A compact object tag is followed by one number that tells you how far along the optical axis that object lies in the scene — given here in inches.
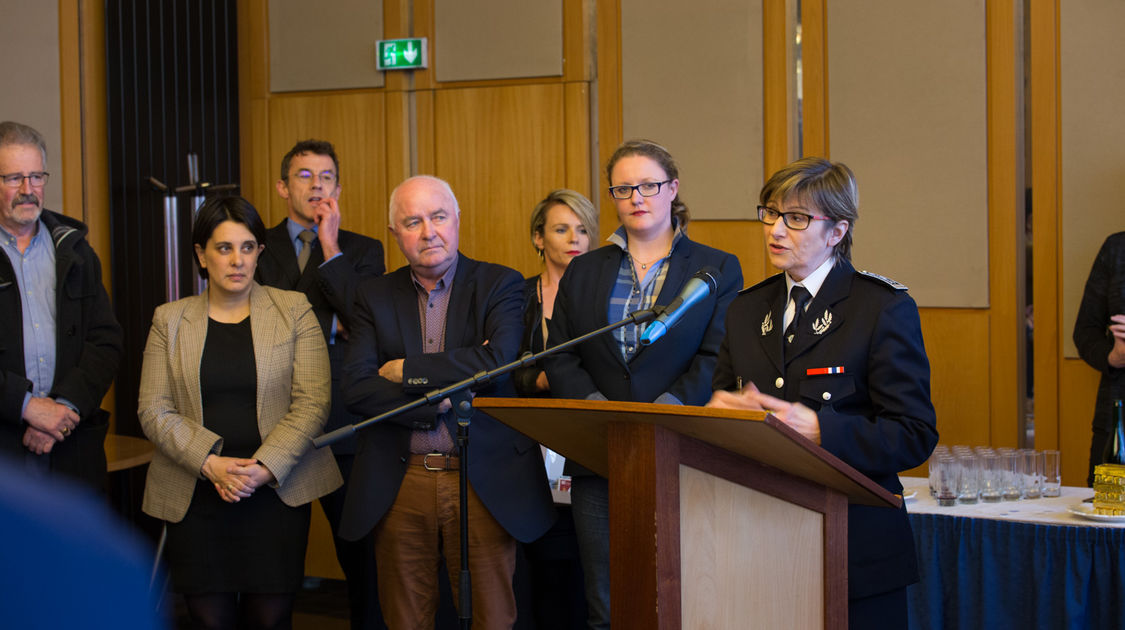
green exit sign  227.1
